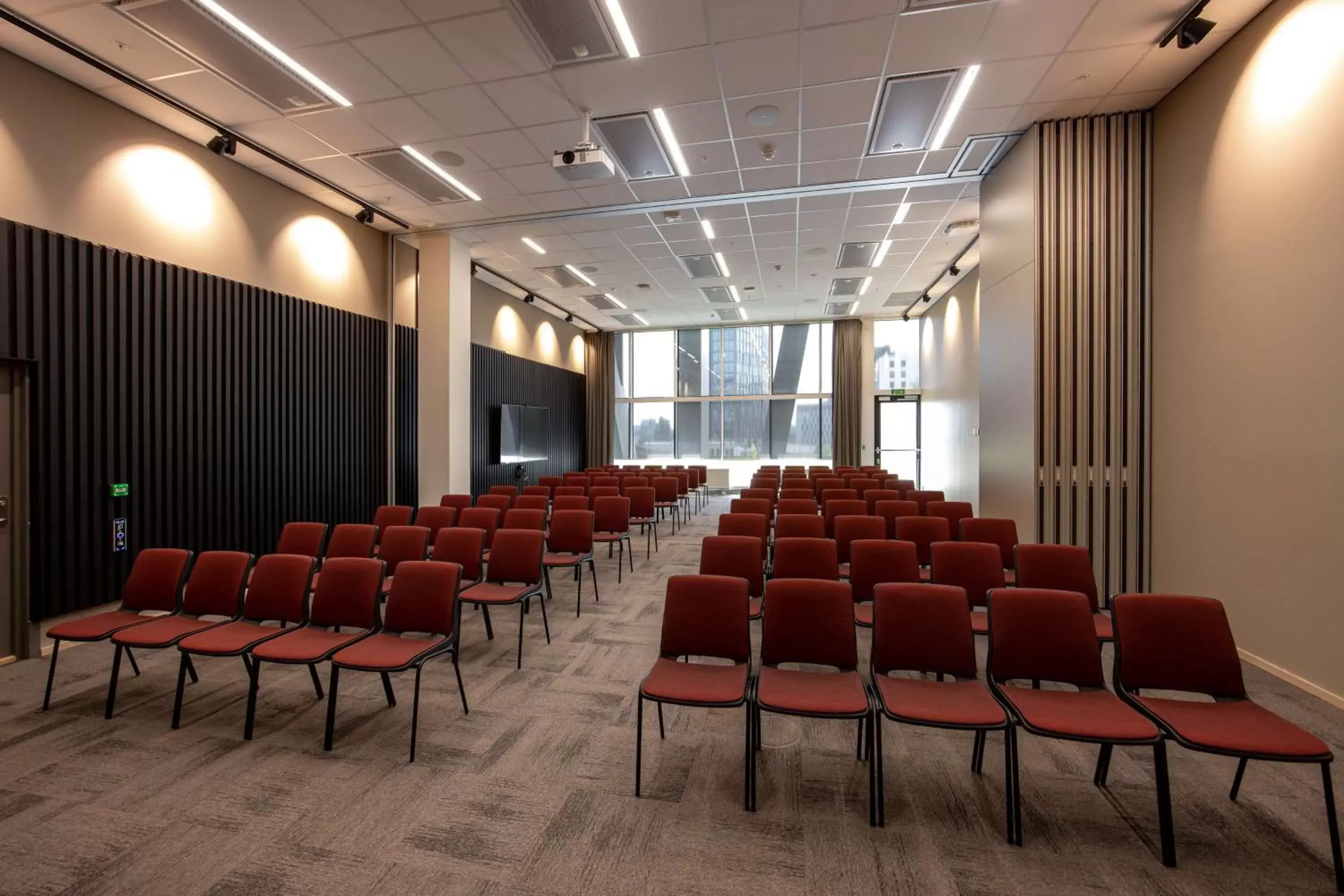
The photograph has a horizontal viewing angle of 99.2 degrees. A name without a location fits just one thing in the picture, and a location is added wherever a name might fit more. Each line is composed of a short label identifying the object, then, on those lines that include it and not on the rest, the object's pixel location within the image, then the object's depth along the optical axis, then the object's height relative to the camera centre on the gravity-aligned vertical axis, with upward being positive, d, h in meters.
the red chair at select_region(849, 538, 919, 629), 3.67 -0.80
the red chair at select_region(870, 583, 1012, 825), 2.54 -0.94
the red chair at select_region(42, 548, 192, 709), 3.66 -0.93
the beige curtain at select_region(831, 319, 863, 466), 13.95 +1.30
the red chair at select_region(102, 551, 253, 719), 3.56 -0.94
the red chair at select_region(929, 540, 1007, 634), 3.65 -0.81
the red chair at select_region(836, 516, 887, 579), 4.86 -0.73
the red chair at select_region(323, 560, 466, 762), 3.09 -0.98
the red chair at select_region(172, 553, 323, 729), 3.34 -0.95
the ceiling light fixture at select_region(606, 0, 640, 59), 3.95 +2.99
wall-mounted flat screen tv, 10.89 +0.18
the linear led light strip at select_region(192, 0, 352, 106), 3.96 +2.98
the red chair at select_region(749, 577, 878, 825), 2.59 -0.96
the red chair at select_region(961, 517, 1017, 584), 4.51 -0.72
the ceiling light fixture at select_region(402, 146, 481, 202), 5.99 +3.02
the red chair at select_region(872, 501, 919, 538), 5.69 -0.68
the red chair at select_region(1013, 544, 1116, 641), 3.46 -0.77
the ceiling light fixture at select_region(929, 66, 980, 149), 4.70 +3.02
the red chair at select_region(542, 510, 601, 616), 5.29 -0.91
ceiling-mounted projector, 5.29 +2.61
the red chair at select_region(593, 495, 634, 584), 6.41 -0.85
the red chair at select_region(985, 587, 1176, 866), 2.22 -1.01
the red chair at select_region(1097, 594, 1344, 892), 2.16 -0.98
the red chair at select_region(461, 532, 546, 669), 4.23 -0.90
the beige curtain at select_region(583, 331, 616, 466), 15.27 +1.41
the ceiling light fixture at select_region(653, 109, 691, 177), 5.32 +3.02
